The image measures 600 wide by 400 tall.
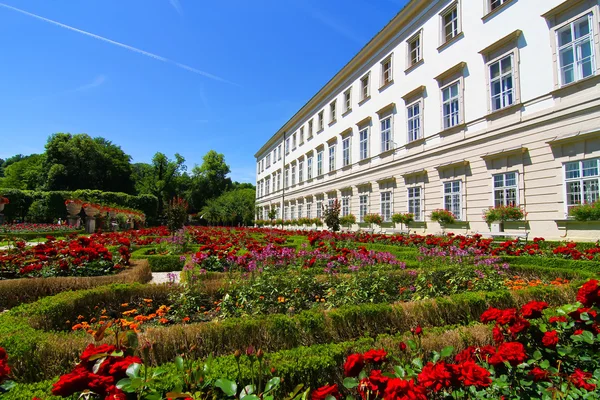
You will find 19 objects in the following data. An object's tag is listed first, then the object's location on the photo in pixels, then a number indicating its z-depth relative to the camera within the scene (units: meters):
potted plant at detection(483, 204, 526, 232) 11.36
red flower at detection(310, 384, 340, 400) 1.22
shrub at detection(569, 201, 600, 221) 8.99
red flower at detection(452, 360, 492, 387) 1.37
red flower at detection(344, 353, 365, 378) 1.40
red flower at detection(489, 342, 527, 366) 1.67
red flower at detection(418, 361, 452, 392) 1.40
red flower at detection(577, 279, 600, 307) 2.31
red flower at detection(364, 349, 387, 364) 1.50
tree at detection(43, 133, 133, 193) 43.97
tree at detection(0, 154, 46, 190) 46.50
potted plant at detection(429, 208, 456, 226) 14.19
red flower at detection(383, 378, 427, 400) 1.16
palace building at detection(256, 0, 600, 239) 10.12
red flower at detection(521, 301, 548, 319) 2.21
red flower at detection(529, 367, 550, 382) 1.70
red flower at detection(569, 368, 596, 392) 1.62
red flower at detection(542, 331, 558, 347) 2.00
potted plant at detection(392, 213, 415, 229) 16.75
